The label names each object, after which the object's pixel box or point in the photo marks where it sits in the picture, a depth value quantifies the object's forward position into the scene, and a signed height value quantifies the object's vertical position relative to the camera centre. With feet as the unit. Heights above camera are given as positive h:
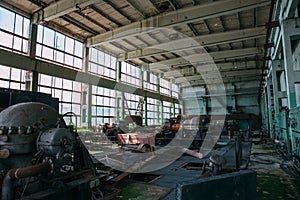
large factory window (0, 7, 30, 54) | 24.89 +11.42
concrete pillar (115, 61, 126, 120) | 43.93 +3.93
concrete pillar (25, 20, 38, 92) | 26.73 +6.07
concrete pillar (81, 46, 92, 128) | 35.75 +3.74
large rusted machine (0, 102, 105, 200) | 6.61 -1.37
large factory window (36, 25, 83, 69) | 29.55 +11.34
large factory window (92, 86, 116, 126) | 38.01 +2.73
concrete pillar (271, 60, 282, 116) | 22.69 +4.68
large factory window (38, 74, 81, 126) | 30.22 +4.59
